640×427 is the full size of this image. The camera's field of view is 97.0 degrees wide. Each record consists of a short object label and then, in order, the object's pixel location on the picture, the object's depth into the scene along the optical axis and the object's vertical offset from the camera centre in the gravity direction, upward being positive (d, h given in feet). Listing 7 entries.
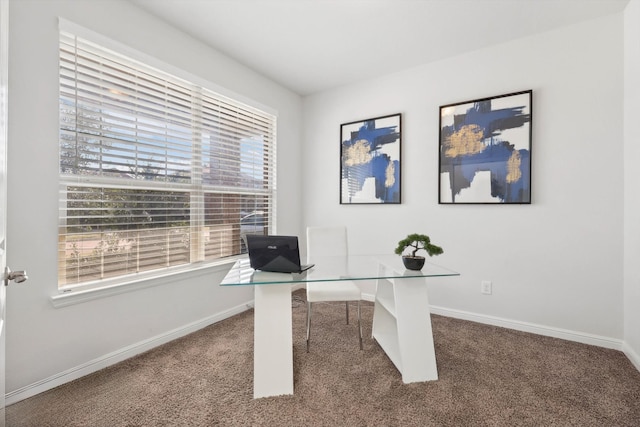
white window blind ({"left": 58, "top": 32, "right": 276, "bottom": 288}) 5.98 +1.06
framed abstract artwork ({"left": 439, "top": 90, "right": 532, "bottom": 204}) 8.08 +1.83
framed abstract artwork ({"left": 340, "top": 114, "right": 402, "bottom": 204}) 10.21 +1.90
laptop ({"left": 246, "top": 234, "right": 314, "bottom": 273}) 5.55 -0.85
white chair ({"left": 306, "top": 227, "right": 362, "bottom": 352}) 8.47 -0.96
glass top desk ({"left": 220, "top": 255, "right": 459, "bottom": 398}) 5.39 -2.17
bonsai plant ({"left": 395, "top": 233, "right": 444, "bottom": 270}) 5.98 -0.86
